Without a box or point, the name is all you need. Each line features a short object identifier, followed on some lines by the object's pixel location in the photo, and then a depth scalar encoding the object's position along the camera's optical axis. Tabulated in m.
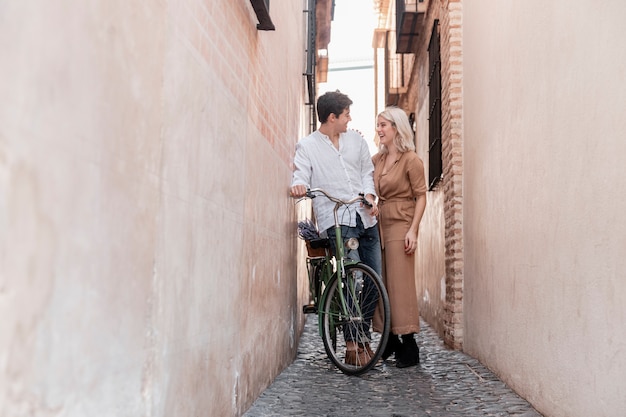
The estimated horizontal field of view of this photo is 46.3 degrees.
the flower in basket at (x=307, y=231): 5.57
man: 5.29
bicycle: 4.88
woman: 5.42
